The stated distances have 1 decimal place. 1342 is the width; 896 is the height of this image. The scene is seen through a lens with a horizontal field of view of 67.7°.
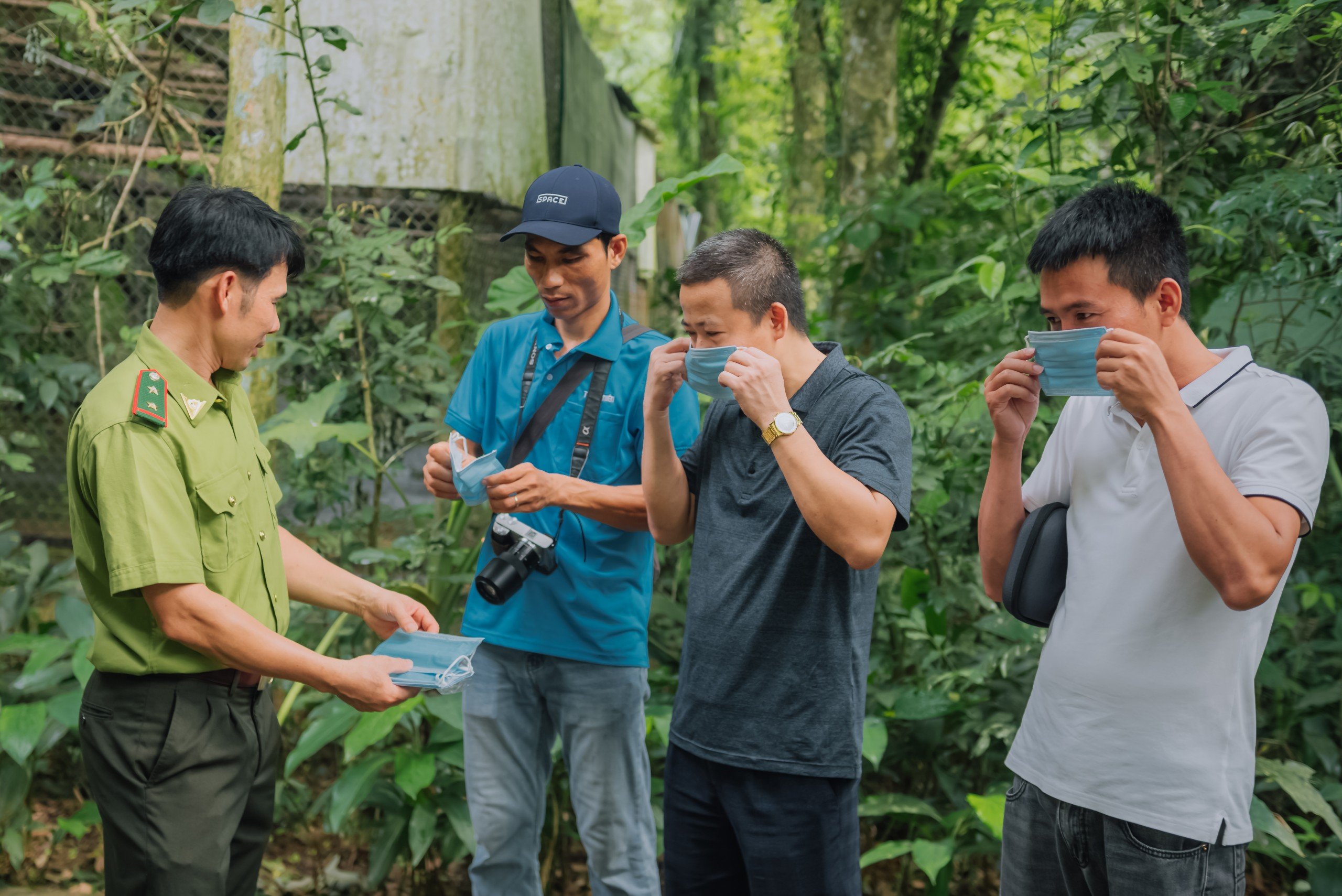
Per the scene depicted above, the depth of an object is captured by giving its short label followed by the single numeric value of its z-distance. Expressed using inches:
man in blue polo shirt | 99.1
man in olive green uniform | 72.8
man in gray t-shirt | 75.6
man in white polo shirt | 62.6
